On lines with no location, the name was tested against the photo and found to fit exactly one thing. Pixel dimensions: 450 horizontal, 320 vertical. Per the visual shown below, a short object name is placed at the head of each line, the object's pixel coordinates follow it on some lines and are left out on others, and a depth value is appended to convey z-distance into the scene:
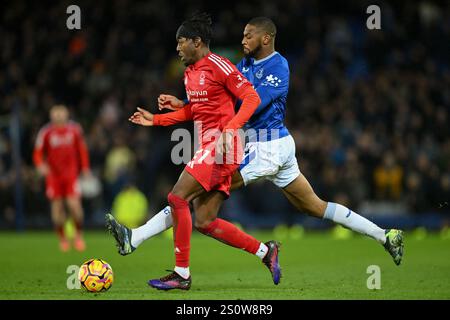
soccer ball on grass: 15.07
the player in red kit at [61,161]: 28.00
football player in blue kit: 16.22
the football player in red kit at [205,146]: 15.19
